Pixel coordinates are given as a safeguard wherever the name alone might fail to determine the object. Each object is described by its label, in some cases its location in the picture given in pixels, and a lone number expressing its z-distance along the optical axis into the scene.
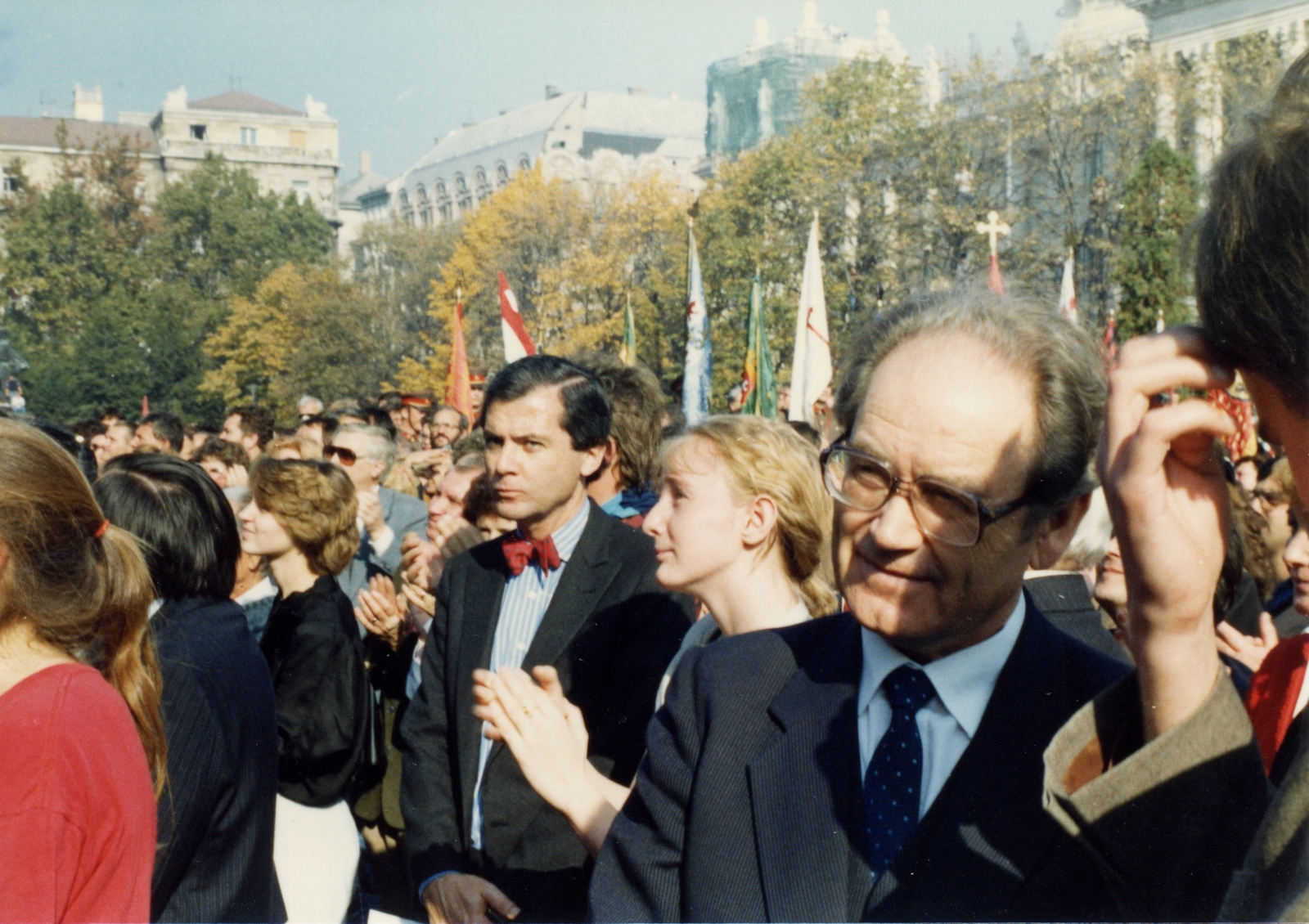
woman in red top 1.78
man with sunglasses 6.49
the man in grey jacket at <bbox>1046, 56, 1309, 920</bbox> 1.06
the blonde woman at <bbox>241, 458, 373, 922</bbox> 3.87
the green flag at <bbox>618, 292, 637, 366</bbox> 15.42
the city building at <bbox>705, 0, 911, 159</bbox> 32.34
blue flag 10.97
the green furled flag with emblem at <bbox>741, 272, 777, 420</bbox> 11.52
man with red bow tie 3.12
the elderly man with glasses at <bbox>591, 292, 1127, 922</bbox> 1.60
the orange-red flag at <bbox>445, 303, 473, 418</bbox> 11.90
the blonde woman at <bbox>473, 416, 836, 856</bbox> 2.84
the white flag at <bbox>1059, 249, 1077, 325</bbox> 10.45
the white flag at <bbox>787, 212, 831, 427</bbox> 10.27
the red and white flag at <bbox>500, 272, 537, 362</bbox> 9.55
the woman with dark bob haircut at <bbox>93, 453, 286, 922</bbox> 2.40
